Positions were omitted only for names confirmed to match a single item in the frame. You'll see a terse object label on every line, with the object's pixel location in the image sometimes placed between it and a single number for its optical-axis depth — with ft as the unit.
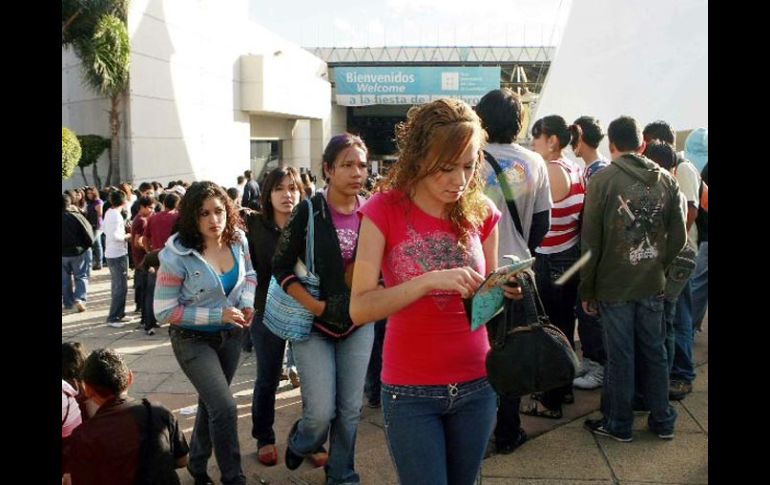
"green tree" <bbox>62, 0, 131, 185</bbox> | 55.06
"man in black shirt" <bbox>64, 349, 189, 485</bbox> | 9.52
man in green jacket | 13.26
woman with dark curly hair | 11.84
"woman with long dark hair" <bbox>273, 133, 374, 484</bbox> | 11.53
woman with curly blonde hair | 7.36
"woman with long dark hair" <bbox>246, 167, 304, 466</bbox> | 13.73
